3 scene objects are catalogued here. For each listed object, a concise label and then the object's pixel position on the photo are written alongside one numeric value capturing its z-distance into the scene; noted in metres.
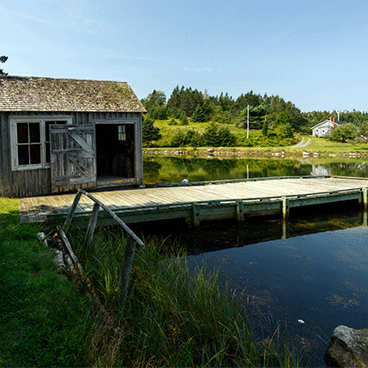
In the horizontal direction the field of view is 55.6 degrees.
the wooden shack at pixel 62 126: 10.61
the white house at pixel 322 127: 79.55
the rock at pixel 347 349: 4.23
